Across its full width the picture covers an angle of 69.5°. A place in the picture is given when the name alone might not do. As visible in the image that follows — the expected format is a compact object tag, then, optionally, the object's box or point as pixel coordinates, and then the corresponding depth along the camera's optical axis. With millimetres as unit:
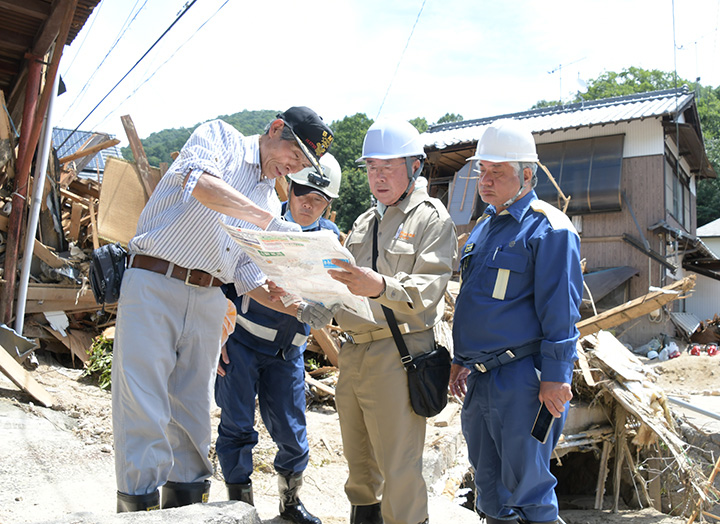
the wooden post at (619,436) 6566
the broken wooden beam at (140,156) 6480
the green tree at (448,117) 49688
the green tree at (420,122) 44138
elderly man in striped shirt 2297
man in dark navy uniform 3195
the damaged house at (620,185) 14508
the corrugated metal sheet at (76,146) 21900
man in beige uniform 2635
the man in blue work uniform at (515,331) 2518
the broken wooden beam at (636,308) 5820
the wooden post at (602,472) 6734
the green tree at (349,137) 37531
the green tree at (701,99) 29812
